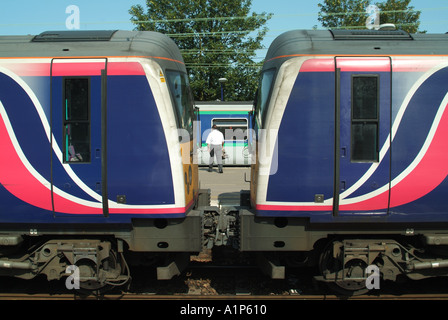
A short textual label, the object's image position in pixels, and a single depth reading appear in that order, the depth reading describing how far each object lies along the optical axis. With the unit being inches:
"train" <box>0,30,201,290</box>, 182.5
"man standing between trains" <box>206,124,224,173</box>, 578.9
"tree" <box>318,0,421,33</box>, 1092.5
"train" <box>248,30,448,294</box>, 182.1
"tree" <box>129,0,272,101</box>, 1025.5
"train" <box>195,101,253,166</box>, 682.8
